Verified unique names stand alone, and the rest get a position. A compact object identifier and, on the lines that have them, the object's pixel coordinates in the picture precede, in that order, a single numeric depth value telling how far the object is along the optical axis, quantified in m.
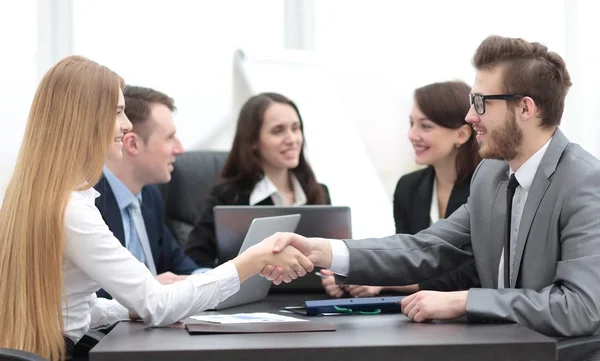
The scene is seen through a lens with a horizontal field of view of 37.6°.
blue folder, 2.25
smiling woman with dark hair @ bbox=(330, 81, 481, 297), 3.46
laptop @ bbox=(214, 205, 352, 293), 2.79
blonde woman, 1.98
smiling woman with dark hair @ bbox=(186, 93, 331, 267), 3.74
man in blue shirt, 3.28
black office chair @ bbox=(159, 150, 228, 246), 4.02
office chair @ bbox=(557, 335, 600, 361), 1.93
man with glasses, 2.02
